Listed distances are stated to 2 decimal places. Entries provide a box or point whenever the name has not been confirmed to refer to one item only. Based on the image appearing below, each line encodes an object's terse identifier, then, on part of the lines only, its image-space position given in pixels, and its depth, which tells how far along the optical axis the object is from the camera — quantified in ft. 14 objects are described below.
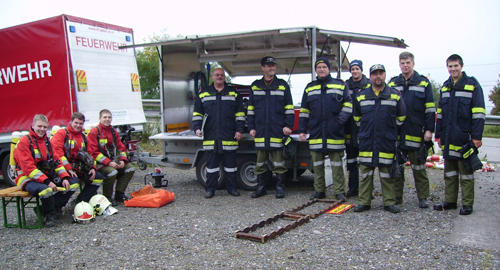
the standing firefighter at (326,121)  18.92
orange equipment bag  19.17
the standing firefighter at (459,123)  15.98
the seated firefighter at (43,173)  15.94
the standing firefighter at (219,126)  21.15
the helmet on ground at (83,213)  16.75
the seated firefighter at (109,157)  19.60
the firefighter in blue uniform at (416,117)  17.40
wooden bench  15.97
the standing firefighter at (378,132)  16.66
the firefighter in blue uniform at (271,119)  20.31
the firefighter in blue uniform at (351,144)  20.18
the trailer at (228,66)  21.56
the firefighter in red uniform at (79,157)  18.12
